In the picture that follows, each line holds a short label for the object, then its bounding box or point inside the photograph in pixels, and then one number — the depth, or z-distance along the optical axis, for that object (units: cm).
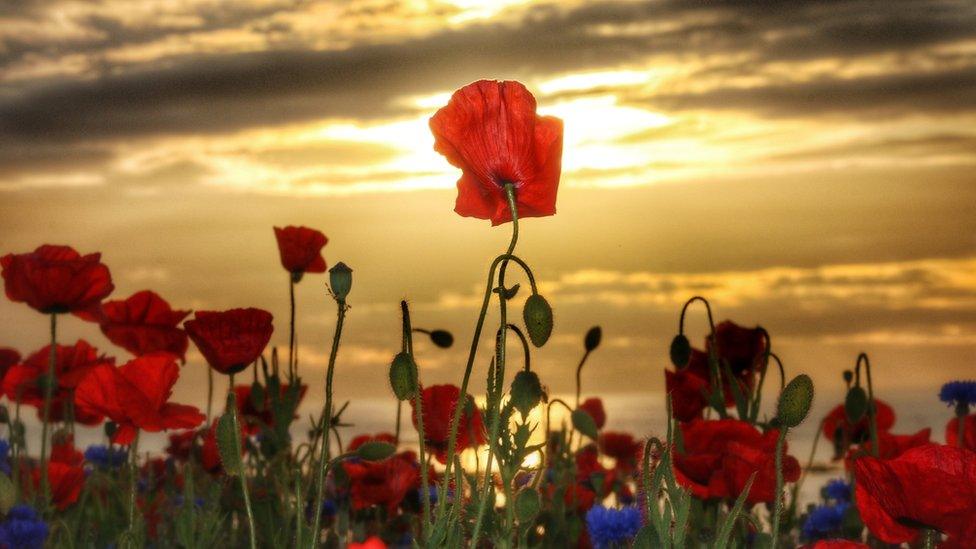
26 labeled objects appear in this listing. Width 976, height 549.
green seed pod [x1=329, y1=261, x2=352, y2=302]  158
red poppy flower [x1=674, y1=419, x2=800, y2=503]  204
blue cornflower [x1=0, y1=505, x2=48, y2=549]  231
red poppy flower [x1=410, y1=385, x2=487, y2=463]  253
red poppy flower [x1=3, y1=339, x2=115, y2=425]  334
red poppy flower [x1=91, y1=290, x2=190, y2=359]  297
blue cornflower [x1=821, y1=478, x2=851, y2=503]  357
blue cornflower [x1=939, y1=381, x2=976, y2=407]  287
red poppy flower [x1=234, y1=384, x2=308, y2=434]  317
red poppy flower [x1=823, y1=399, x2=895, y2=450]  332
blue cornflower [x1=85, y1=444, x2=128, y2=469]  387
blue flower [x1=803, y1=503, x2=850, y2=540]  289
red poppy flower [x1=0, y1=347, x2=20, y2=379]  366
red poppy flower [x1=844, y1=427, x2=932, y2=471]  269
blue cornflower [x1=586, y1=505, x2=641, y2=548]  242
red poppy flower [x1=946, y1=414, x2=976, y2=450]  243
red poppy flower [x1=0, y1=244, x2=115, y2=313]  289
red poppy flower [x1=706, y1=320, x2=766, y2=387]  271
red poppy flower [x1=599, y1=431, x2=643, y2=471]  443
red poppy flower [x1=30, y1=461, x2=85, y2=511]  303
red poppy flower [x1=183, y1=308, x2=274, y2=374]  206
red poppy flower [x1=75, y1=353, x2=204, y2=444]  240
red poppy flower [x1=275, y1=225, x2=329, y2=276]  289
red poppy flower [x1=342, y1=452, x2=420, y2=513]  304
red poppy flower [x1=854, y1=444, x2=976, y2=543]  145
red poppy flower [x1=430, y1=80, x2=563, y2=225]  170
